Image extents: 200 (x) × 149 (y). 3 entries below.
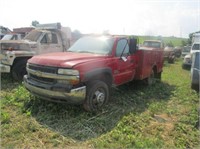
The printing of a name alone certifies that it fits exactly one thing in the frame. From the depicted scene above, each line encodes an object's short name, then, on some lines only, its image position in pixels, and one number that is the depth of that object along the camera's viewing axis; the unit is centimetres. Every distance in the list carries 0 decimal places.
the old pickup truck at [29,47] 511
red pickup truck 310
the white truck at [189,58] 890
